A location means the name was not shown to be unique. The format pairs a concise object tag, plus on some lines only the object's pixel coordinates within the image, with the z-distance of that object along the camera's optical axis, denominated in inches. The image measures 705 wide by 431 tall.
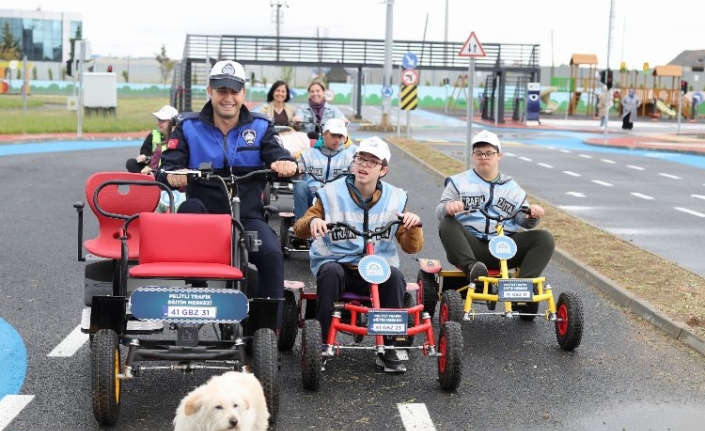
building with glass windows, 5064.0
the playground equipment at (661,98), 2568.9
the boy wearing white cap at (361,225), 271.6
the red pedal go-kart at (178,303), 221.9
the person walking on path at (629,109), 1989.4
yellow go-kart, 298.5
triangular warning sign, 714.3
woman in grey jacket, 568.4
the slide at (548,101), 2647.6
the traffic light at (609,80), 1589.6
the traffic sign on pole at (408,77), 1465.3
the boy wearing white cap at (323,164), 451.2
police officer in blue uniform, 261.3
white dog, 181.9
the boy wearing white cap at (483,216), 322.0
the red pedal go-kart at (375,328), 249.9
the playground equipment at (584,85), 2529.5
